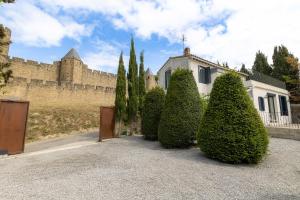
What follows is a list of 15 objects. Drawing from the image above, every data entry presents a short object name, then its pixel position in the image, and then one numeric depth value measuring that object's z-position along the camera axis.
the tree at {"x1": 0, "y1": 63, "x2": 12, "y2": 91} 9.05
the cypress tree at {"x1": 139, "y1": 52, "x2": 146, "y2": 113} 16.37
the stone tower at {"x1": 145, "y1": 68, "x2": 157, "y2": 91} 38.12
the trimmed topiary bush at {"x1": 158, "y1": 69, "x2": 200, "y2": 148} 8.60
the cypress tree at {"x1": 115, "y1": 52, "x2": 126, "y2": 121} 13.94
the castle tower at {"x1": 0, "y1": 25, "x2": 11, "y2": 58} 23.96
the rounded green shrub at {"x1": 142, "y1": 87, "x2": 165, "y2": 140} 11.48
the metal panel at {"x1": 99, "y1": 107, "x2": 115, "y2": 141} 12.77
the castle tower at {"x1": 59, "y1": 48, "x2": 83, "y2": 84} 29.95
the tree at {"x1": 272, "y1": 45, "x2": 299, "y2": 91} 30.01
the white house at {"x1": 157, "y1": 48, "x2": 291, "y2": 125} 17.94
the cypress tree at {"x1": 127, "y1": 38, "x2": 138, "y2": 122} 14.69
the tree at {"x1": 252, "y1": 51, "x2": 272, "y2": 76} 35.41
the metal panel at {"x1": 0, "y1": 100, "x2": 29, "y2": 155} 9.40
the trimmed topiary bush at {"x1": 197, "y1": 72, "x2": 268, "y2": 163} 6.20
